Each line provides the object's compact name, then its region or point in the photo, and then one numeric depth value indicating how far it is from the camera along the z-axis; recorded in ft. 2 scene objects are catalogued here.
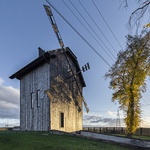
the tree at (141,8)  13.89
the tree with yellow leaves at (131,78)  62.41
